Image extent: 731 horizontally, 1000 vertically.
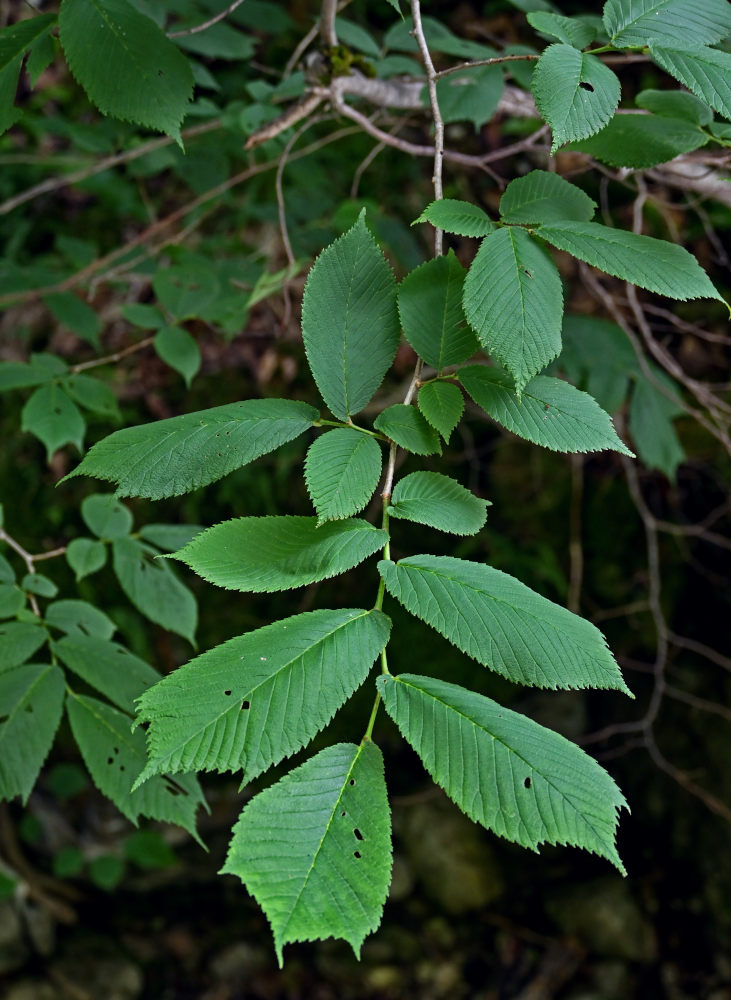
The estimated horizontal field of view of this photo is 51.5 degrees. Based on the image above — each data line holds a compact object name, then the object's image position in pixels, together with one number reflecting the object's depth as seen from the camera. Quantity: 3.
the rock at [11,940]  2.66
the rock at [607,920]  2.63
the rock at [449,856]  2.83
